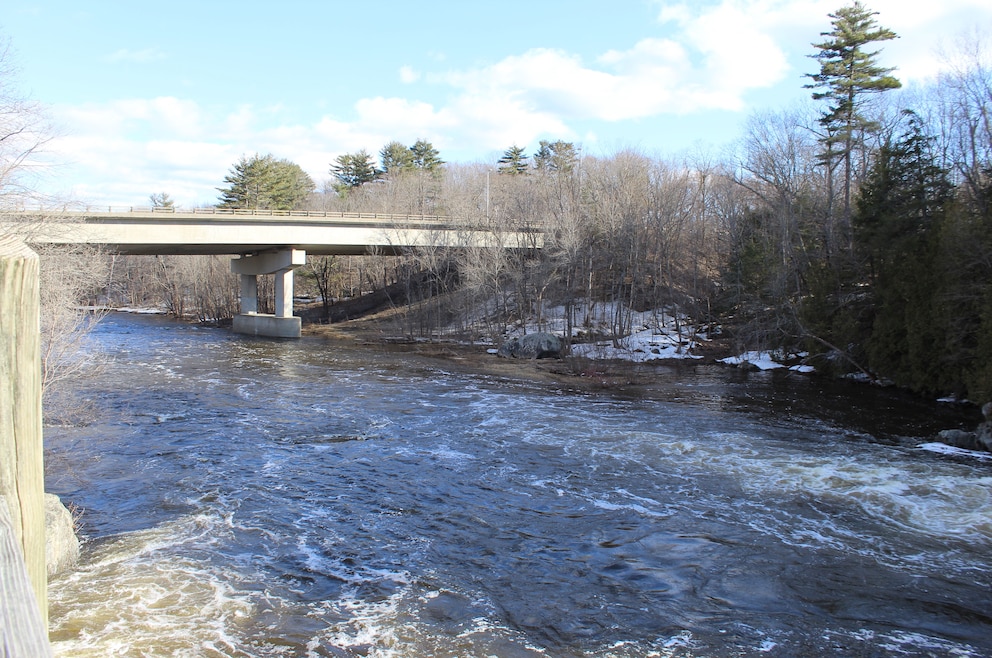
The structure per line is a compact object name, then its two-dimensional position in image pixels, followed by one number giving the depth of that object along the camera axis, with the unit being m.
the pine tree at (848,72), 37.44
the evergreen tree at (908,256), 23.55
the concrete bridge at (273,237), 43.47
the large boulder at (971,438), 17.33
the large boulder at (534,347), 36.88
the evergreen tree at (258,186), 77.94
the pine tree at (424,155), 90.25
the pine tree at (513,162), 89.19
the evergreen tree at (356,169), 90.31
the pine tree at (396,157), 87.62
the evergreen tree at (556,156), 71.95
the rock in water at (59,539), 9.52
